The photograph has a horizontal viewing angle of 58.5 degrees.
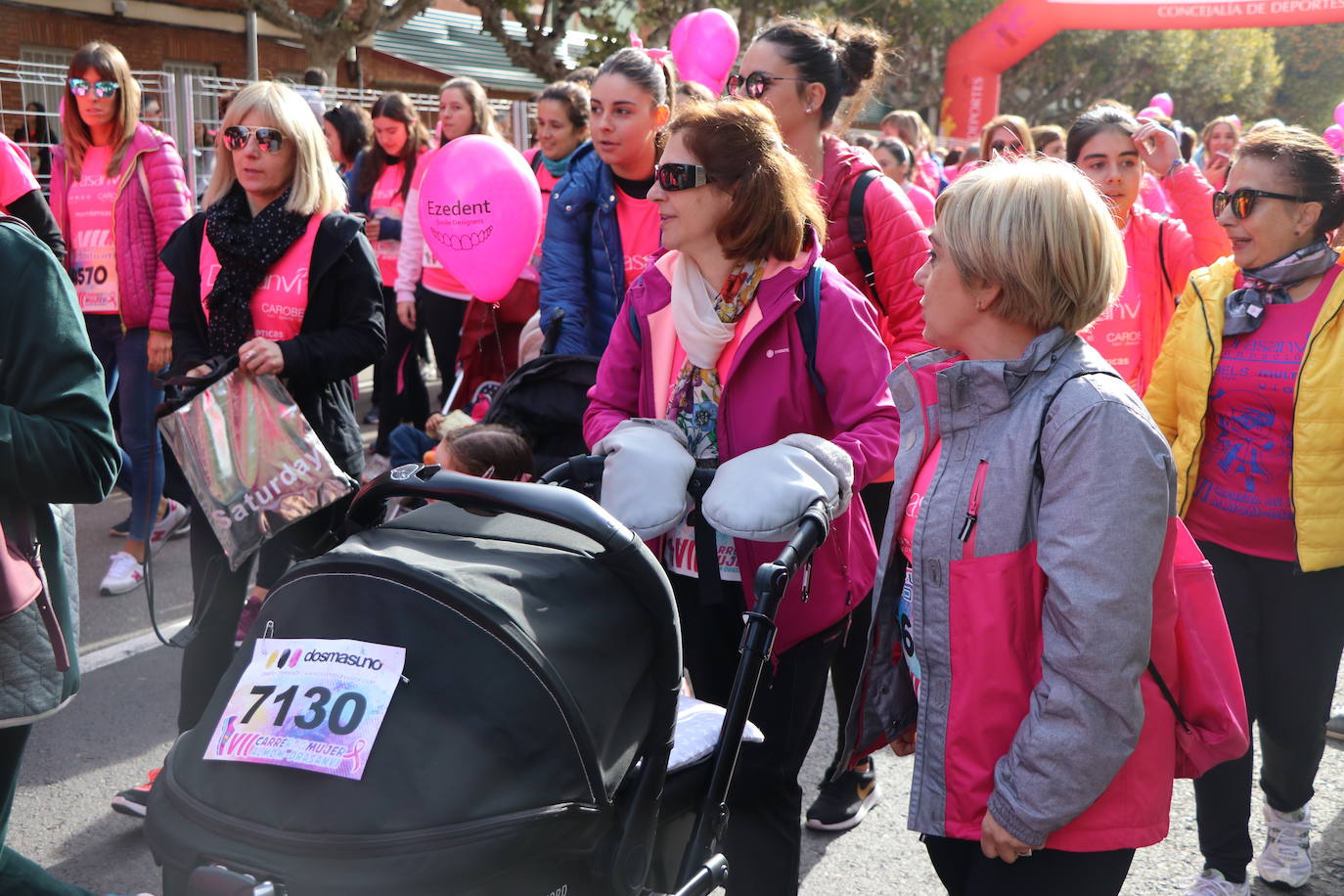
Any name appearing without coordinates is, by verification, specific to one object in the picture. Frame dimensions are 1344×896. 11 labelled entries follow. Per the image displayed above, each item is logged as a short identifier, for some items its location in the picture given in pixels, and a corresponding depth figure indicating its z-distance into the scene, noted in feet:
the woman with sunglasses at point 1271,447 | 10.21
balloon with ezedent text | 15.16
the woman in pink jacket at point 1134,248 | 13.91
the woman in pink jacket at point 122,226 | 17.33
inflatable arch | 63.77
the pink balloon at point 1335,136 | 25.91
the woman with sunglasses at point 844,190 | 11.39
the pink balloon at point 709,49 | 21.98
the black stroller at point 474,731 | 5.02
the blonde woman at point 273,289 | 11.71
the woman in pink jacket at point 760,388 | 8.64
